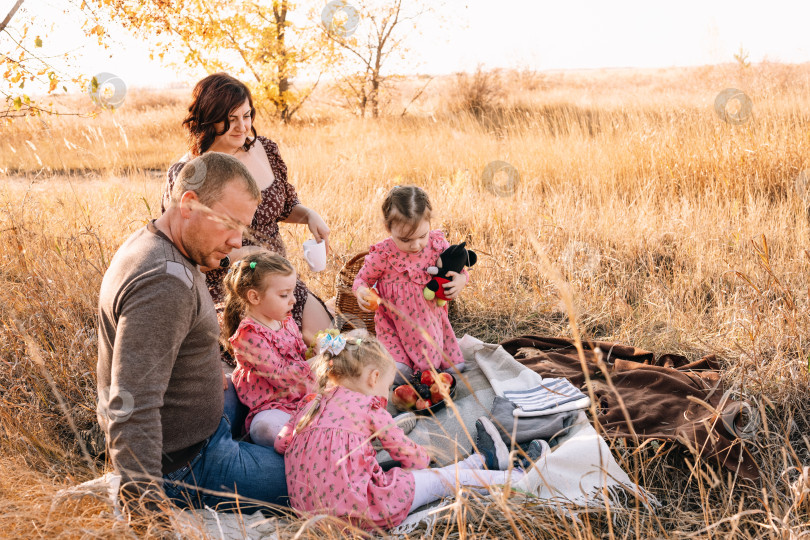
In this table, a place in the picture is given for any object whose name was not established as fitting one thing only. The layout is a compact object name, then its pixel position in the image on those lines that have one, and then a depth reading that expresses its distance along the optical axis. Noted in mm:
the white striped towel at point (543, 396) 2996
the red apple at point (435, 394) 3212
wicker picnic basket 3975
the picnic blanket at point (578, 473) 2369
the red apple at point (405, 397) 3230
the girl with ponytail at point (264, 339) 2848
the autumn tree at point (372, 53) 12180
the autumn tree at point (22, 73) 3979
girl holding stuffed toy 3578
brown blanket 2564
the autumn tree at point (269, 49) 9859
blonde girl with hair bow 2213
